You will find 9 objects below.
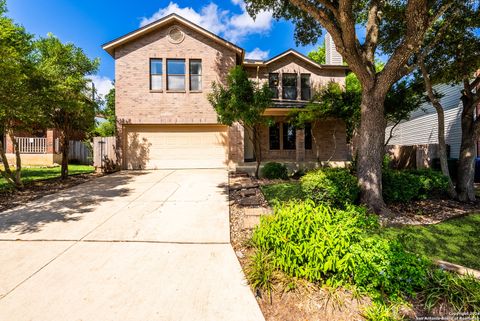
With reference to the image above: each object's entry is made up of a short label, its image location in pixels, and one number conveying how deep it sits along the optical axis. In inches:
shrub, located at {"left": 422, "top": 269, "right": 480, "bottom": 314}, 97.7
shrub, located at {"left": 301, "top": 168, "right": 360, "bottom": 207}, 234.5
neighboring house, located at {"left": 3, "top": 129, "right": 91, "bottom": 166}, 661.9
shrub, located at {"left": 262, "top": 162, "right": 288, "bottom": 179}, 425.7
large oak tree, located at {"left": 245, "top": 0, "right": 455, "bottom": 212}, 209.5
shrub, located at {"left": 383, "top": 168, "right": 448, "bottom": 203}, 270.4
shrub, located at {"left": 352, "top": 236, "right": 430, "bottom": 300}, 102.6
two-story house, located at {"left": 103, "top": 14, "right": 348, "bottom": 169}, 498.3
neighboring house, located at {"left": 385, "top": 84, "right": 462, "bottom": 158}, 586.0
